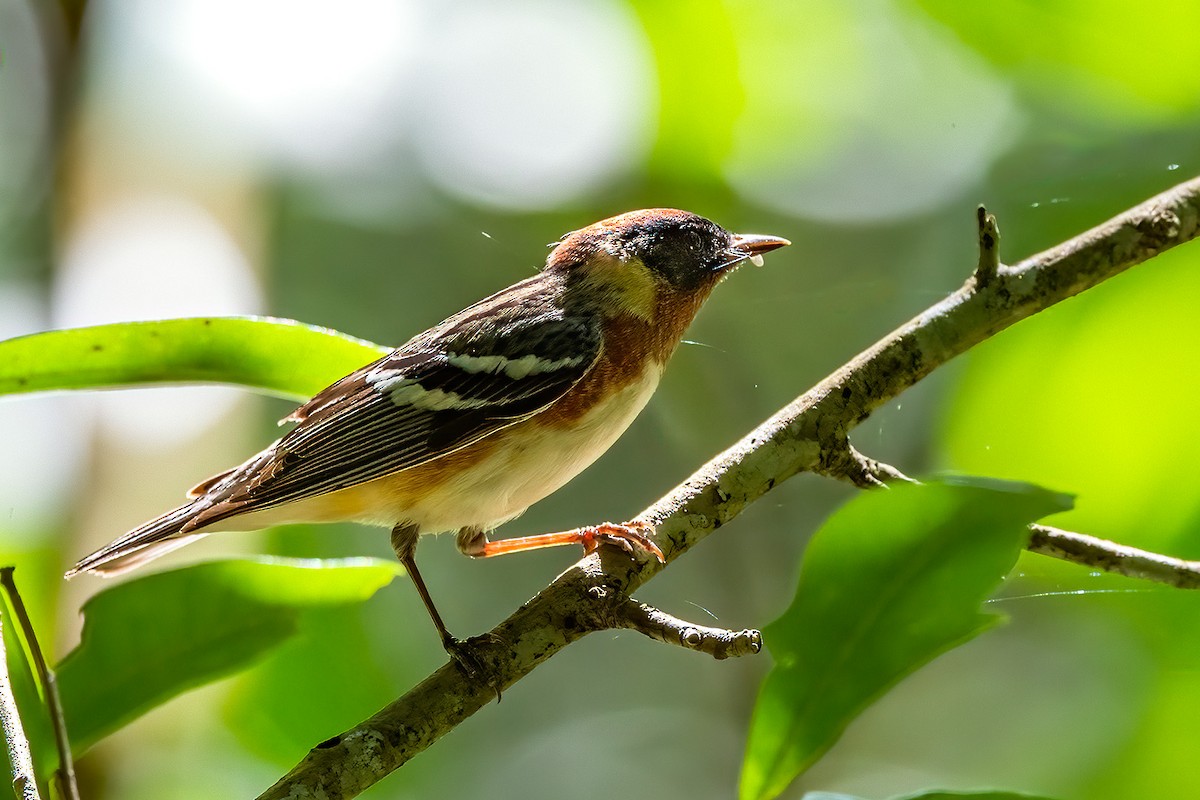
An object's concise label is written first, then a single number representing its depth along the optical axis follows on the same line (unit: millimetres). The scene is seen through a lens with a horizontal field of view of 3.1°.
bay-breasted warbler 3248
